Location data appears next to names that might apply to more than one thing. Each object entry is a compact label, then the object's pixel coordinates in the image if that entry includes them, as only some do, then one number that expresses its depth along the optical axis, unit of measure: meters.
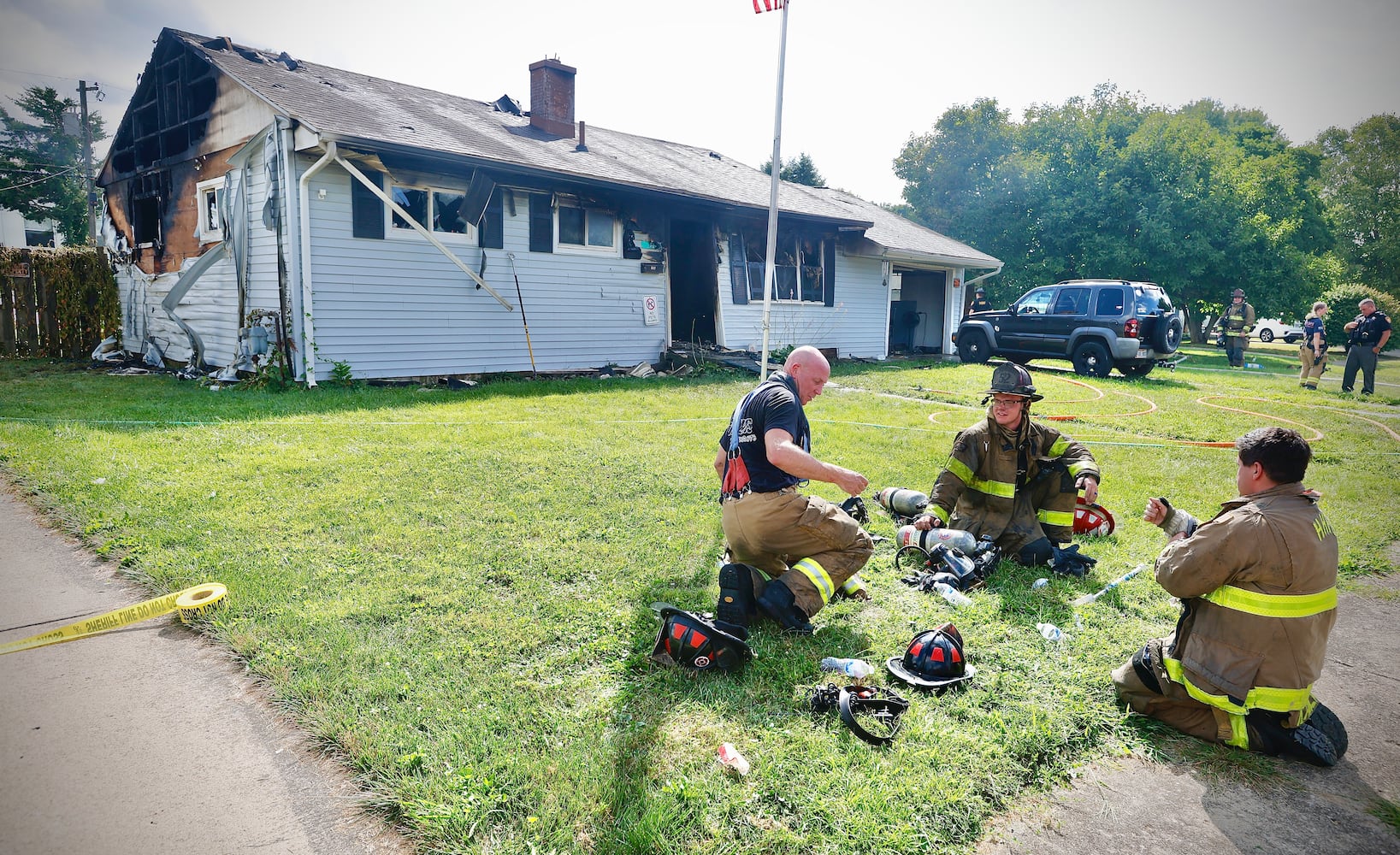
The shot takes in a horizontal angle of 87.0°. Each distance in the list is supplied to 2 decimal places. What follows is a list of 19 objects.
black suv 15.71
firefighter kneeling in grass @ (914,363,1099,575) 4.95
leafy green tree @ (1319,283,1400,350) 28.98
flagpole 8.73
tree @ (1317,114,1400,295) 45.81
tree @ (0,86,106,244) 27.75
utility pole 27.55
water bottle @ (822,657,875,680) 3.38
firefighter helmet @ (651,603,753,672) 3.38
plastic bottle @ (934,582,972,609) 4.29
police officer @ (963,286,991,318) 22.41
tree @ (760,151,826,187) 45.31
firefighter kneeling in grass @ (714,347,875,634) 3.86
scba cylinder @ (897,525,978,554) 4.84
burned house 11.22
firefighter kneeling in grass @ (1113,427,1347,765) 2.86
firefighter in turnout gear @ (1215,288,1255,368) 20.75
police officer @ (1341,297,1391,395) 13.27
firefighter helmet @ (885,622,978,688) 3.39
